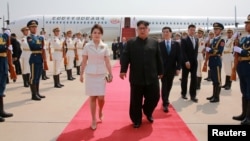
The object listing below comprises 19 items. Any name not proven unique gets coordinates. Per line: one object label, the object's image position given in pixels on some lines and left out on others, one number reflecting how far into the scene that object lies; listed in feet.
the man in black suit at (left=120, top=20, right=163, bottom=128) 16.30
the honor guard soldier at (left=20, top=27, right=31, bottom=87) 29.53
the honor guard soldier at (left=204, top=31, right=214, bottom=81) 29.67
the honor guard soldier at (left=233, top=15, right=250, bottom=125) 17.13
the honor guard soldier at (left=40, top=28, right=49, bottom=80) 37.37
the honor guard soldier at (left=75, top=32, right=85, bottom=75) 40.95
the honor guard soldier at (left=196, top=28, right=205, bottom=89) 29.91
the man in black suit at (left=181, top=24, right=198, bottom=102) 23.45
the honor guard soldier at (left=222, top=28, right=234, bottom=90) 30.40
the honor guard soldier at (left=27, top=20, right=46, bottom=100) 23.75
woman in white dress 16.25
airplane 89.51
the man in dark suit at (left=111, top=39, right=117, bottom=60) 70.44
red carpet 15.07
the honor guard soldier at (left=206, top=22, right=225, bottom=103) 22.90
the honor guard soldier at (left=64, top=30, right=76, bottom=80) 36.50
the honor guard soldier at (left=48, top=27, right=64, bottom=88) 31.19
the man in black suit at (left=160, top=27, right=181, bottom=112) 20.77
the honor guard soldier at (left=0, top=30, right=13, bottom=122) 18.70
